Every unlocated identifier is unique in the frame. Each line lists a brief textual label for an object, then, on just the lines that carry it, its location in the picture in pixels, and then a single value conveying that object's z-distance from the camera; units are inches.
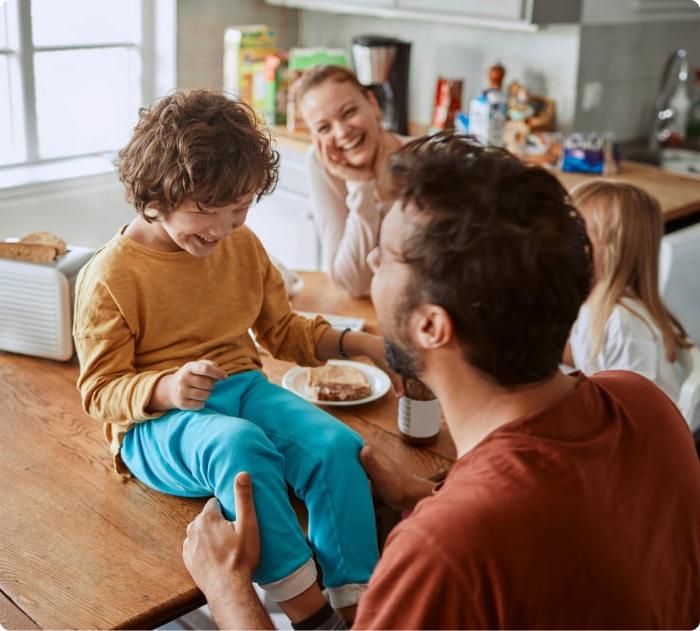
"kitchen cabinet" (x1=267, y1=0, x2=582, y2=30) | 118.4
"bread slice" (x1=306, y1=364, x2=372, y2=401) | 67.8
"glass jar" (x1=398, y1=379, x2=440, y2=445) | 60.9
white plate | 67.3
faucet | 140.3
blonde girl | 80.9
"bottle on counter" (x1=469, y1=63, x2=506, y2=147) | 127.3
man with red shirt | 36.5
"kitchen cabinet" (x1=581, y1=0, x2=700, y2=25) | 124.0
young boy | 52.6
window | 142.2
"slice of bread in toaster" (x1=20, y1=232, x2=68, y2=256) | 75.3
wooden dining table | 46.1
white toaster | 72.7
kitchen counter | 112.5
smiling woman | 95.1
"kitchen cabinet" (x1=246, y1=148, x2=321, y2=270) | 137.9
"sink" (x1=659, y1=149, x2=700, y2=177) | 135.3
